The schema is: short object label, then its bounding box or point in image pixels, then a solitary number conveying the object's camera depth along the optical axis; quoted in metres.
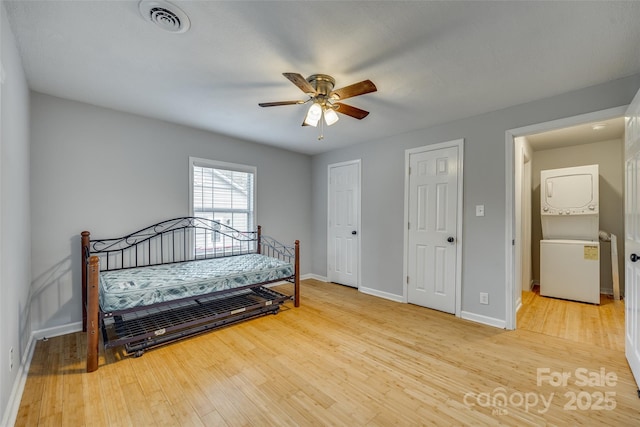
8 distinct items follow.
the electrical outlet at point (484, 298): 3.04
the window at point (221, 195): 3.73
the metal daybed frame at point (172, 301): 2.28
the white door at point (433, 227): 3.32
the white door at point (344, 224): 4.46
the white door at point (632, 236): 1.90
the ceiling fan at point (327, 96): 1.98
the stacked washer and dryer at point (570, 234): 3.74
